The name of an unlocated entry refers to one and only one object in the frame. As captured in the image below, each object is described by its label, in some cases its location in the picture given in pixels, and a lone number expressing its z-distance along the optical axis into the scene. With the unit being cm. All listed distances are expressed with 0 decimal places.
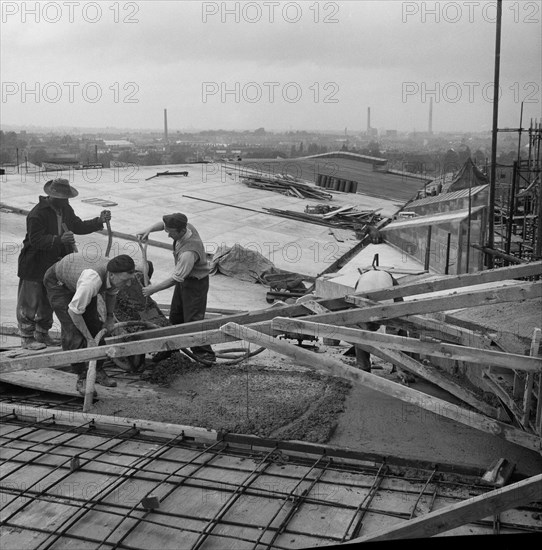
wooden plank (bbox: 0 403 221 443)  508
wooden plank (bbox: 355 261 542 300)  503
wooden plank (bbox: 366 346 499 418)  471
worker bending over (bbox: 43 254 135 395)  540
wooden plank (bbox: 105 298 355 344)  531
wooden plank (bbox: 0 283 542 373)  468
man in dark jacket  696
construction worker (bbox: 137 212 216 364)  644
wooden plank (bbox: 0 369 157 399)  582
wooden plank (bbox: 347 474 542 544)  344
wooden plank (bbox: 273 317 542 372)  390
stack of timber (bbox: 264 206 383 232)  1864
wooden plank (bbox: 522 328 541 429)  413
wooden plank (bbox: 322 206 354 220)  1892
